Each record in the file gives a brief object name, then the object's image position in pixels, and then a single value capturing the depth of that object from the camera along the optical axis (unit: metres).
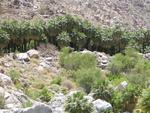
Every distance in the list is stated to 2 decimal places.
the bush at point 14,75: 63.66
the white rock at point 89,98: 45.69
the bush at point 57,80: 66.50
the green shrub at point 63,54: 79.12
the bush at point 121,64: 77.25
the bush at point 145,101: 44.28
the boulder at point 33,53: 80.38
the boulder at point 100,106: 44.06
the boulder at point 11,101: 42.52
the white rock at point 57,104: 43.13
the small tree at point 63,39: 89.88
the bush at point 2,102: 41.78
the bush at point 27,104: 41.91
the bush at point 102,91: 50.34
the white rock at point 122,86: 51.83
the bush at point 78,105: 43.47
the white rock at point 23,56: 77.75
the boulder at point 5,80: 55.50
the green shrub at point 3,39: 79.31
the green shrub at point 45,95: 51.12
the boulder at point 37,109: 37.78
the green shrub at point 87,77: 62.29
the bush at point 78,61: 75.06
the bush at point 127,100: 48.53
